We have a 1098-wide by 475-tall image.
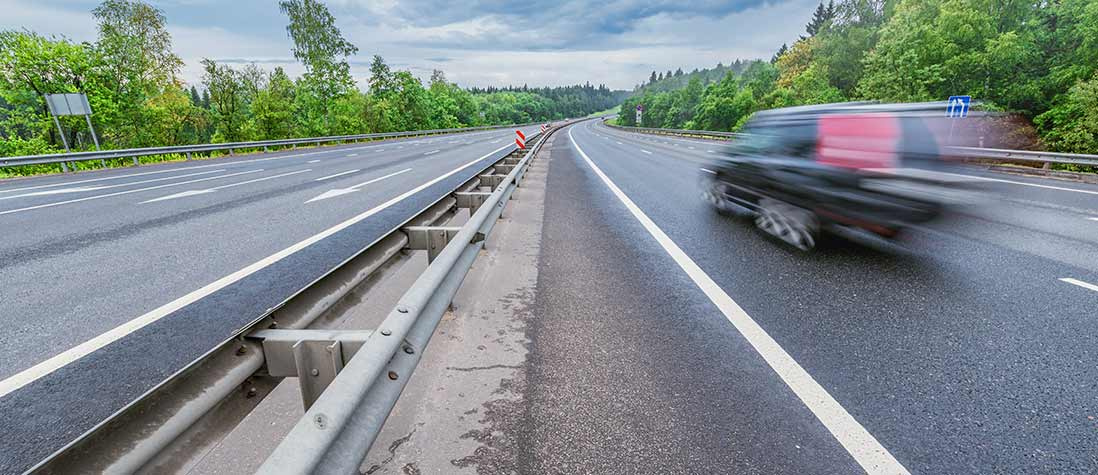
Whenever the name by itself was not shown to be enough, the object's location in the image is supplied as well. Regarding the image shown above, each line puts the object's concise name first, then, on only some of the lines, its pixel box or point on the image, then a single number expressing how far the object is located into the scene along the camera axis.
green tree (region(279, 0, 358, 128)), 44.44
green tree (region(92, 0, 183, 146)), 28.73
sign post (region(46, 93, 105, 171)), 17.56
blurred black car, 4.35
